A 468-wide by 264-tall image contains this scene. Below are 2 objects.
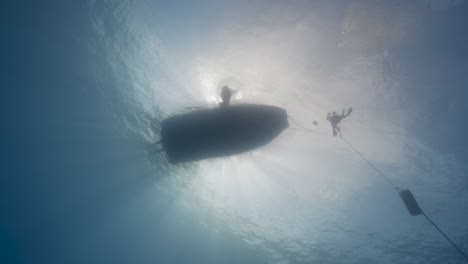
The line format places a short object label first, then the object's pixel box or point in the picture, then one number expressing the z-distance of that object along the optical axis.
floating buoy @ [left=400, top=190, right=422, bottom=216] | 7.28
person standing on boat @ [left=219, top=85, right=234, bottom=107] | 6.59
